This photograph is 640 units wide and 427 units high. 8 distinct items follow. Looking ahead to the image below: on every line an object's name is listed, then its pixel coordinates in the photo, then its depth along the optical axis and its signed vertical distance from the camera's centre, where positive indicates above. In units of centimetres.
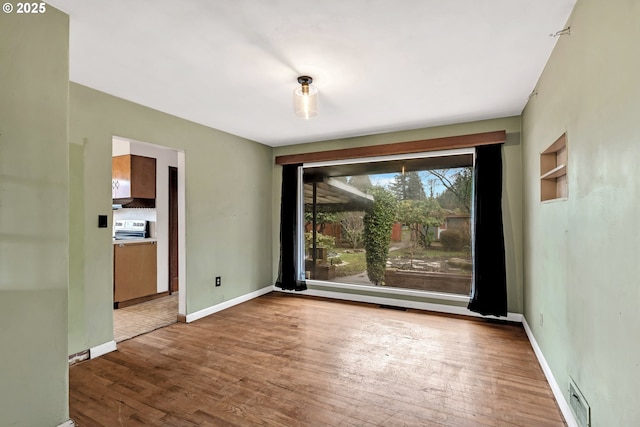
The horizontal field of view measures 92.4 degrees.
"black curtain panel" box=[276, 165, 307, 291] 480 -22
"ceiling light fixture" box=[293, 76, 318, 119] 249 +96
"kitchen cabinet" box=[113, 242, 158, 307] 421 -75
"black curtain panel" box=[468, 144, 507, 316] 352 -26
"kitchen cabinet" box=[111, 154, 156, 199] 444 +61
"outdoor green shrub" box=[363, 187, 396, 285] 439 -21
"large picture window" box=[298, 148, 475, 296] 396 -6
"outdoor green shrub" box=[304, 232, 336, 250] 487 -38
